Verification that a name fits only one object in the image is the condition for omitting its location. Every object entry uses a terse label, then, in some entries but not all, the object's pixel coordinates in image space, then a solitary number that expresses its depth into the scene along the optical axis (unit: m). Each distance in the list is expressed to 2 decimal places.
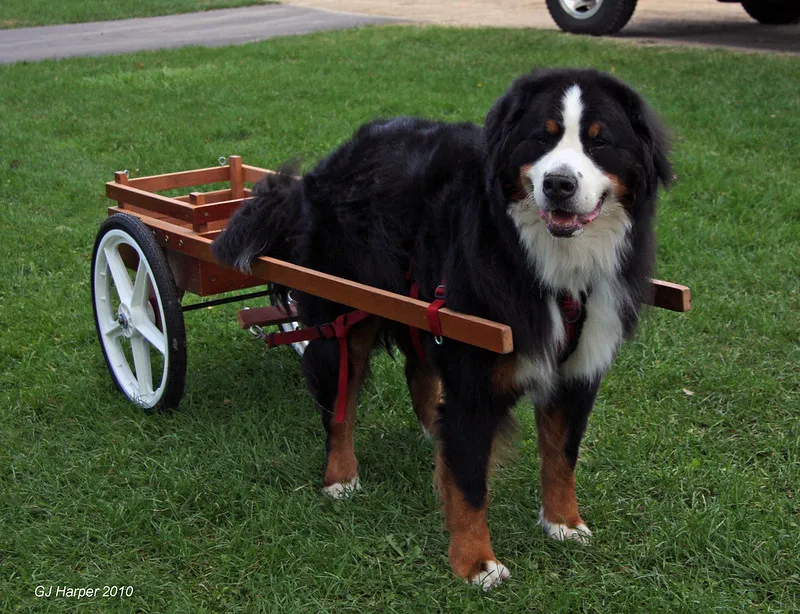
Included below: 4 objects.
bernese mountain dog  2.57
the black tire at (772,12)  12.33
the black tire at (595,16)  11.42
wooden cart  3.74
